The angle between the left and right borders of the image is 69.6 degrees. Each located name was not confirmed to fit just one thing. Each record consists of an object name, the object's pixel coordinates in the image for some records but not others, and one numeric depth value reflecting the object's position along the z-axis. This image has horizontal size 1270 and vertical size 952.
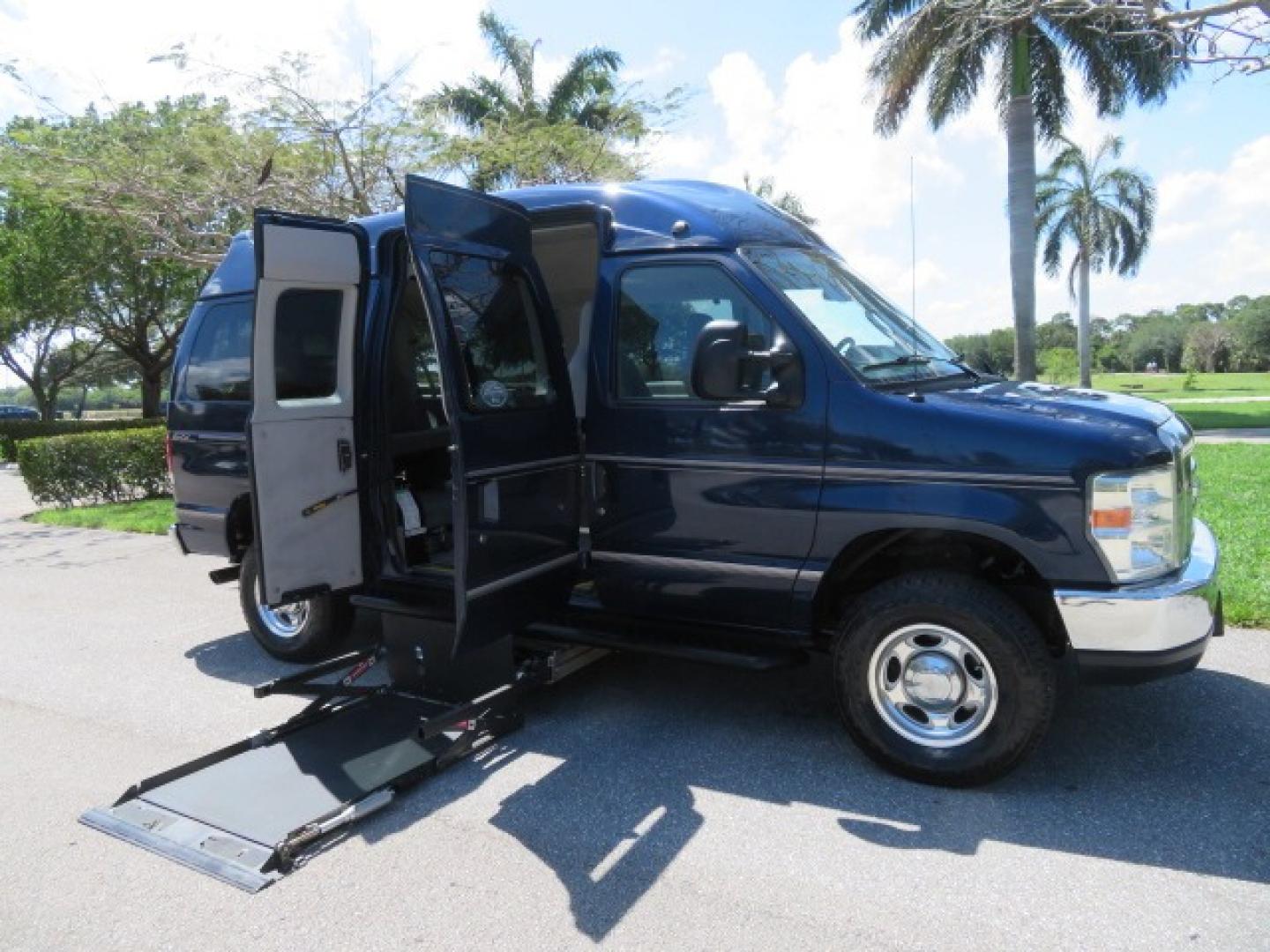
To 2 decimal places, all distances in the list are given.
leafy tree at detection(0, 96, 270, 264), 13.15
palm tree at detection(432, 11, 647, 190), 15.30
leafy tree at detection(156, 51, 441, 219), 13.18
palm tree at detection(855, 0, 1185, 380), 18.42
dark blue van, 3.68
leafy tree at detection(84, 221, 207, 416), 23.73
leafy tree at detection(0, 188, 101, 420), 22.84
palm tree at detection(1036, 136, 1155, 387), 35.28
